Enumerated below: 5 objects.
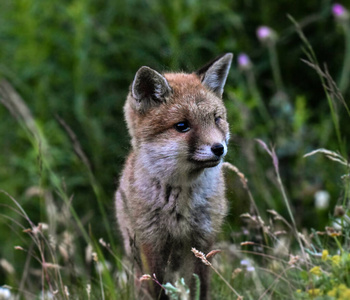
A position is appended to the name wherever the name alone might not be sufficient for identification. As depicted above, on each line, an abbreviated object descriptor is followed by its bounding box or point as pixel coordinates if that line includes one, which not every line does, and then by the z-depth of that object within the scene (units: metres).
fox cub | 7.82
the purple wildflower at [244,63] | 13.74
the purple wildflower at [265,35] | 13.68
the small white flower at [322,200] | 12.77
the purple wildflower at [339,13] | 13.38
